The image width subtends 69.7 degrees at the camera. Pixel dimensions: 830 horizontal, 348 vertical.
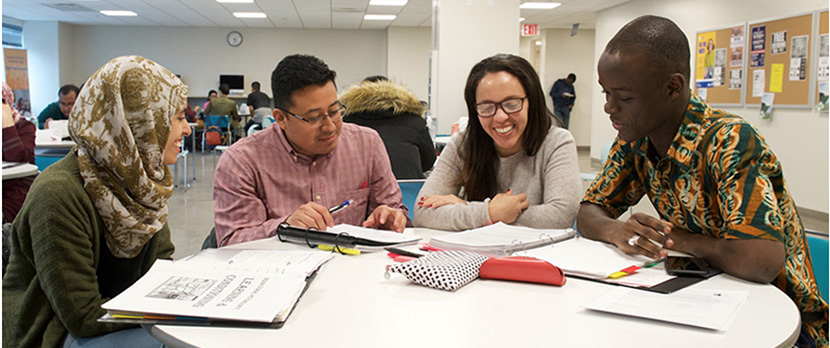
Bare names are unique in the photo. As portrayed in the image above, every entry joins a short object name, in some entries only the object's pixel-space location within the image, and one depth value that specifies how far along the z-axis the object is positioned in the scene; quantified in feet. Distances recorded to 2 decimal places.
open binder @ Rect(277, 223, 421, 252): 5.15
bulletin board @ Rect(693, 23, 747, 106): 23.09
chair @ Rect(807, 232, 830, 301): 5.01
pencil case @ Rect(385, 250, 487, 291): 4.00
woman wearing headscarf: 4.56
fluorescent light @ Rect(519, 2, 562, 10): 34.12
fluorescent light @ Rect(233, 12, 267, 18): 41.40
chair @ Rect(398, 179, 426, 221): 9.25
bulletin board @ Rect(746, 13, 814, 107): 19.66
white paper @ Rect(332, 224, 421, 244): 5.35
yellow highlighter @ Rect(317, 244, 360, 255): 5.02
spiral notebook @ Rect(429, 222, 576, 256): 4.94
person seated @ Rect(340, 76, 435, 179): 11.19
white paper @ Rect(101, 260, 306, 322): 3.34
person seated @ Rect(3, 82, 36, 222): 10.52
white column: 21.24
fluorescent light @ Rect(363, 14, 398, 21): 43.01
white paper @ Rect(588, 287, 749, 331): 3.26
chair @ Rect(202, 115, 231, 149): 33.24
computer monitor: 49.78
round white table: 3.11
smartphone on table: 4.22
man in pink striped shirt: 6.10
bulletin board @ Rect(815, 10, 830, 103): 18.63
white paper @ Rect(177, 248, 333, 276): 4.35
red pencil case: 4.05
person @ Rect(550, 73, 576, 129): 42.55
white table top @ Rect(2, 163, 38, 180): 10.23
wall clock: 50.24
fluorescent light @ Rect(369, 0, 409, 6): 36.11
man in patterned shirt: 4.09
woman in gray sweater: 6.14
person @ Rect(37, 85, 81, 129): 22.97
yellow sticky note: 20.63
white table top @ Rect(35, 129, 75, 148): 16.06
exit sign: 43.27
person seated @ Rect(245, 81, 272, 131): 45.57
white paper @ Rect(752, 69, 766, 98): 21.66
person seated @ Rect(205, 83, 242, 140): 40.14
